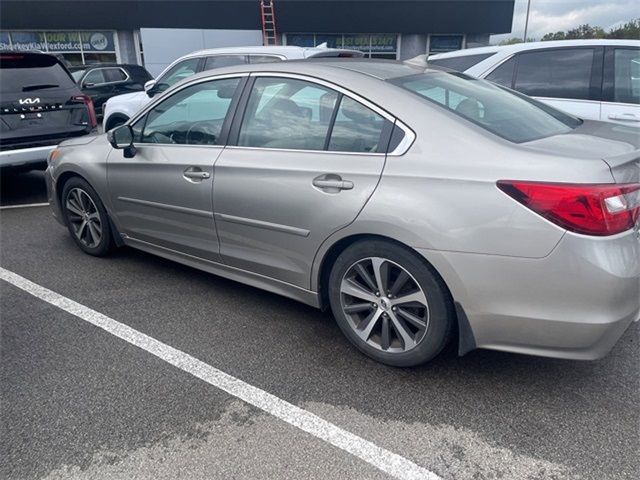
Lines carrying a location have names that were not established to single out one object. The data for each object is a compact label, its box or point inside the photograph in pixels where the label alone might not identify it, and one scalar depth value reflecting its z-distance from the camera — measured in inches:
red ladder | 741.3
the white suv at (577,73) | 184.7
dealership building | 746.2
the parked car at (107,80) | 490.9
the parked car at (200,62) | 259.8
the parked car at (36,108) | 221.0
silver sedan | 86.4
